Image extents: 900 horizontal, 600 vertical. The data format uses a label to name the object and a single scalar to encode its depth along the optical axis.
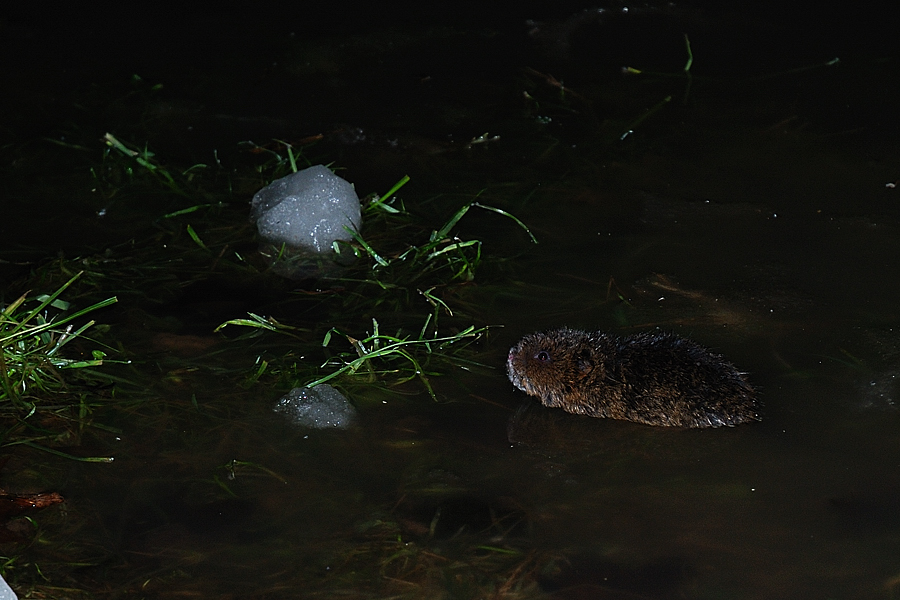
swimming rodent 8.11
